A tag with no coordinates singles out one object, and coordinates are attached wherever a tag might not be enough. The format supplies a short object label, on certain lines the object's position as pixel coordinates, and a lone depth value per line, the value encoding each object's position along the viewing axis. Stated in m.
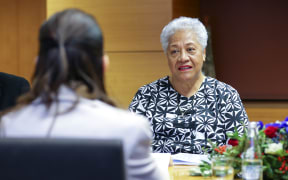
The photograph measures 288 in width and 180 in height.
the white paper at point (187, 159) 4.60
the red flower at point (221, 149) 4.13
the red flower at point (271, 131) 3.77
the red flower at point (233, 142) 3.93
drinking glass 3.40
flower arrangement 3.68
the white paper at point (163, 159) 4.13
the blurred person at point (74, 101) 2.34
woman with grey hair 5.48
